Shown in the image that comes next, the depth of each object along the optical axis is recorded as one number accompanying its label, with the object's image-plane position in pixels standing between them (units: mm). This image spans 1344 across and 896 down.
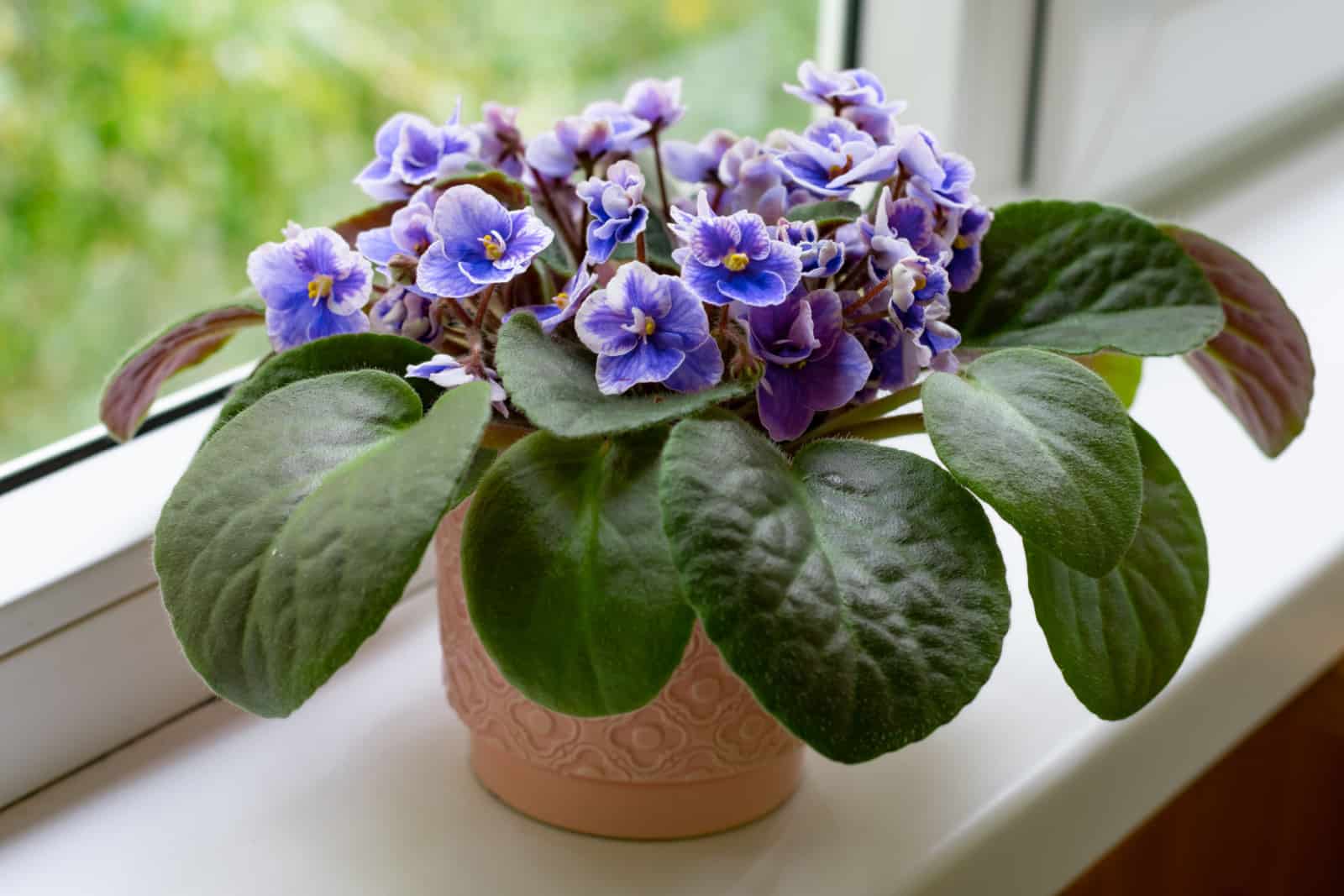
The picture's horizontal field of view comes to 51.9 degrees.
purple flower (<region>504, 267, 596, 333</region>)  531
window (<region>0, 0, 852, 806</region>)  1298
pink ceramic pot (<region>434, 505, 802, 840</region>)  594
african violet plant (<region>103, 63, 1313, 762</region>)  451
